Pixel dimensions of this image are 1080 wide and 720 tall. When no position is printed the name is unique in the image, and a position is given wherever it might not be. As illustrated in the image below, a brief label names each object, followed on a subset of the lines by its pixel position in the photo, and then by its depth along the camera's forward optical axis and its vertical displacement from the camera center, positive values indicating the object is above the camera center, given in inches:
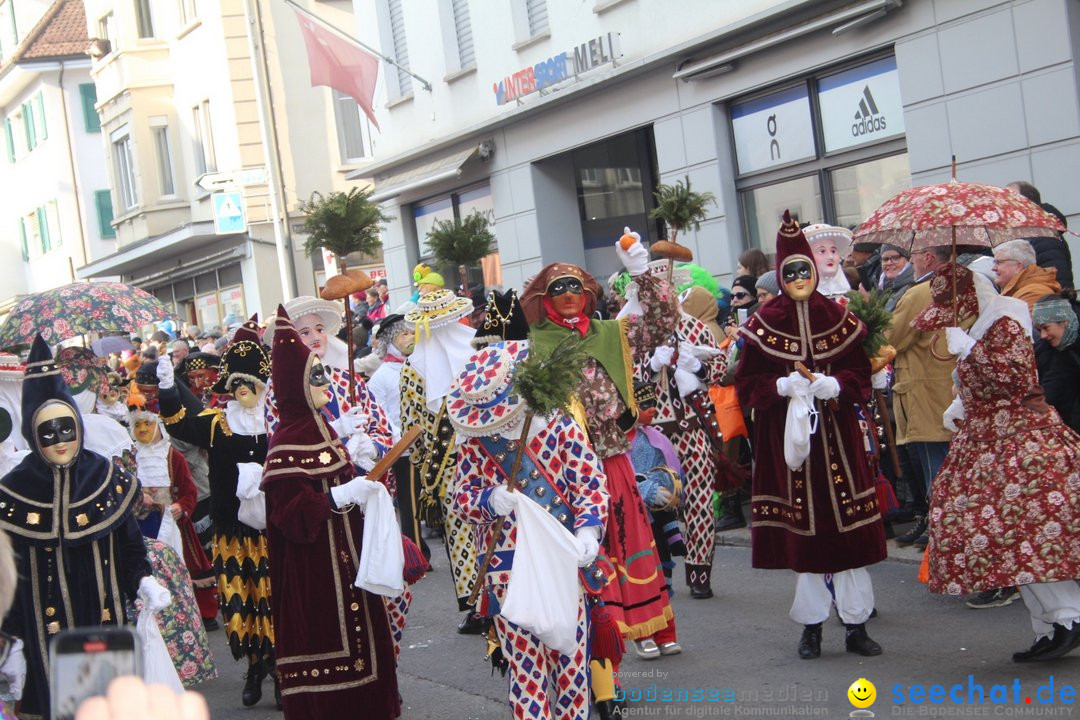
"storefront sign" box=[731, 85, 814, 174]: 542.3 +74.3
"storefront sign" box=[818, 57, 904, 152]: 498.9 +73.8
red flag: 767.1 +175.6
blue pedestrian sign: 1024.9 +125.6
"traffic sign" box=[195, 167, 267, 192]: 1003.3 +153.5
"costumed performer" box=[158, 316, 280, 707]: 297.4 -30.3
